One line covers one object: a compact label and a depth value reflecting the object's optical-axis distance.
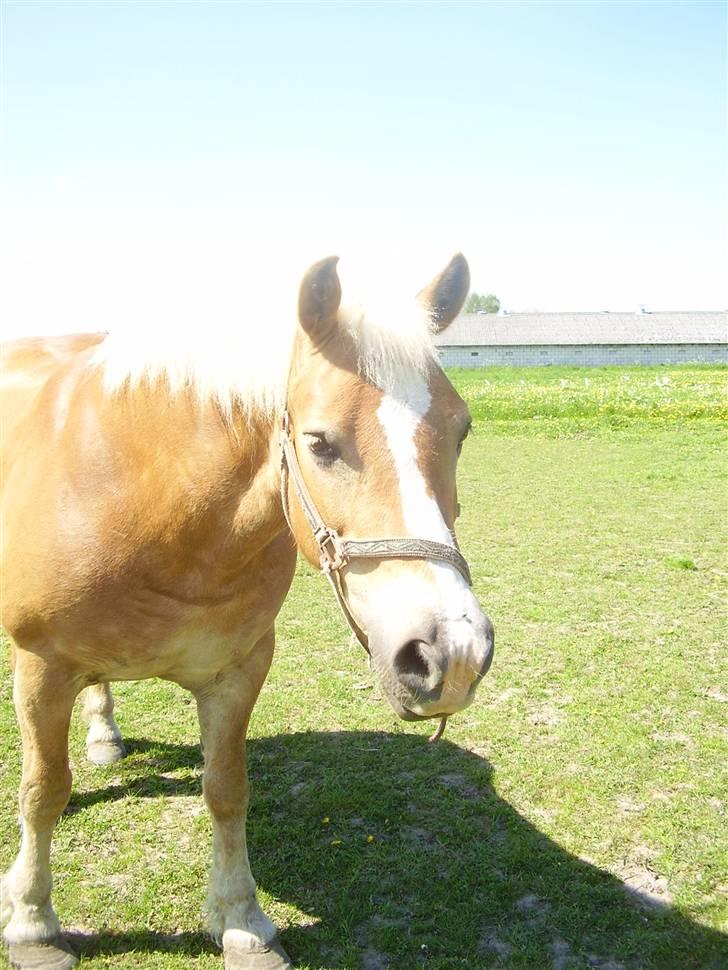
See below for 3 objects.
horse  1.99
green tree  121.62
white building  55.69
